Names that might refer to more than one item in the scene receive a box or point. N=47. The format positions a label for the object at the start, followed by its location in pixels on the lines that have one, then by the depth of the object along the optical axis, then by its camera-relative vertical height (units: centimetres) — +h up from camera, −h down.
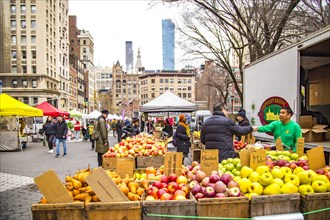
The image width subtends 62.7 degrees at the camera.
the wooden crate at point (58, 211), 275 -104
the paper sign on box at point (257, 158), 363 -68
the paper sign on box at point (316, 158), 362 -70
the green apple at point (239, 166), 387 -84
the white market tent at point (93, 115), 2841 -71
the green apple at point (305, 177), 310 -81
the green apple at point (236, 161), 412 -82
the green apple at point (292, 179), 302 -82
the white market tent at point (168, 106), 1423 +10
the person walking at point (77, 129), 2434 -188
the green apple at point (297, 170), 333 -78
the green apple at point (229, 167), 396 -87
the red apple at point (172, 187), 313 -93
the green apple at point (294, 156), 467 -85
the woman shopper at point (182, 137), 902 -97
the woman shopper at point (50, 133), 1523 -138
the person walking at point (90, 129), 2155 -169
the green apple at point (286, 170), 332 -78
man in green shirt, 534 -46
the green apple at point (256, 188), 294 -89
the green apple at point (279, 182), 297 -83
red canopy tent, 1981 -12
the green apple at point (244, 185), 305 -87
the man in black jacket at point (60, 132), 1353 -118
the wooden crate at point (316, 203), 280 -100
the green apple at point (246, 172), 339 -81
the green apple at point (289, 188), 288 -87
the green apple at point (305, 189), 291 -89
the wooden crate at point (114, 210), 272 -103
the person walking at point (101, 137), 856 -91
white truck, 661 +78
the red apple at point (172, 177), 345 -89
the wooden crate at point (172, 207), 270 -99
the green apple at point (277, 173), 319 -78
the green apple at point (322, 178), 304 -80
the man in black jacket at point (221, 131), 513 -45
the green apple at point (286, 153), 479 -82
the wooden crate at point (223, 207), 270 -100
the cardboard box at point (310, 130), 668 -57
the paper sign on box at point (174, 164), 375 -78
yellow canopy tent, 1309 +8
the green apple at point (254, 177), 316 -82
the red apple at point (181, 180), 336 -90
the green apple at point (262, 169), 338 -78
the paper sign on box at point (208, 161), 356 -70
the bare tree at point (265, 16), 1342 +485
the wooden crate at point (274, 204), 275 -100
